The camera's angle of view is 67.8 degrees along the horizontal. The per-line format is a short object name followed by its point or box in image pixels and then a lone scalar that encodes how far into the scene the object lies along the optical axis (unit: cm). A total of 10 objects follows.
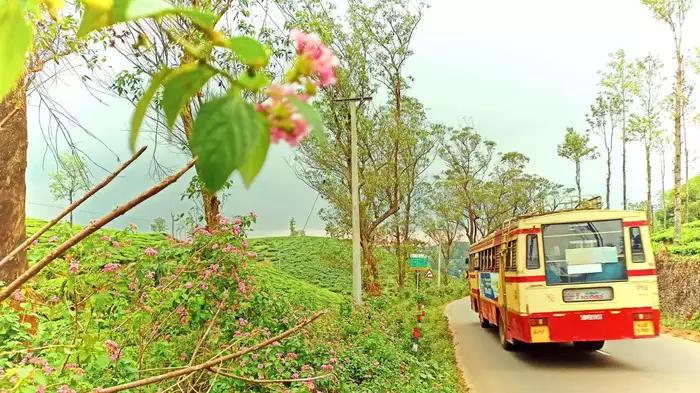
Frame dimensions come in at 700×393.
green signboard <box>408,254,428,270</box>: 2284
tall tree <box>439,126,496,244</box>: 3725
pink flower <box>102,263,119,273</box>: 382
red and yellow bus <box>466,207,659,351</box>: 891
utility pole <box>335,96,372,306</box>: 1274
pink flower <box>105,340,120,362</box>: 325
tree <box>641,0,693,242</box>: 1923
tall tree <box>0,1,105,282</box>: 496
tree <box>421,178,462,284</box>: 3816
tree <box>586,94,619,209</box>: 3002
